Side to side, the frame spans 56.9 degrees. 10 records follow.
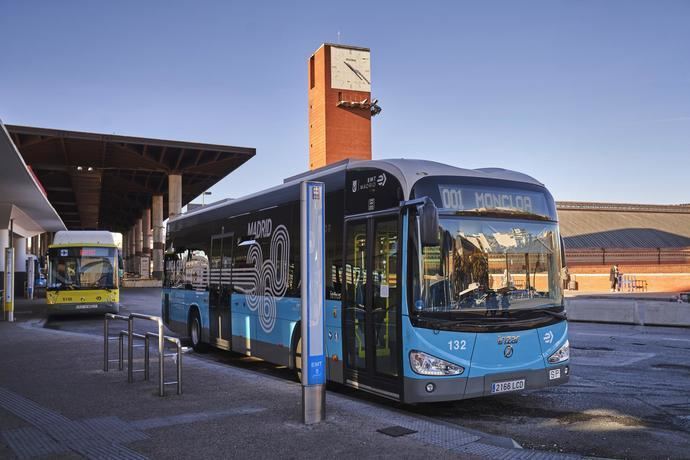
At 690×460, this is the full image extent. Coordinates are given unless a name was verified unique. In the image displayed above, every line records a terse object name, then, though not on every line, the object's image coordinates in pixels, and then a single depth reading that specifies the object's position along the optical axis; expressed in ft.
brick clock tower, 211.41
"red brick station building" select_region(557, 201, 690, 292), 126.41
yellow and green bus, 77.05
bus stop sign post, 21.83
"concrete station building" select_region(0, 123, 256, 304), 123.93
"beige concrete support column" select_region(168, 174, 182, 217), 194.80
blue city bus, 23.26
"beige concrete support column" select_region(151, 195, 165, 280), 209.46
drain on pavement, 20.20
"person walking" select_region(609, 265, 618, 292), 122.31
